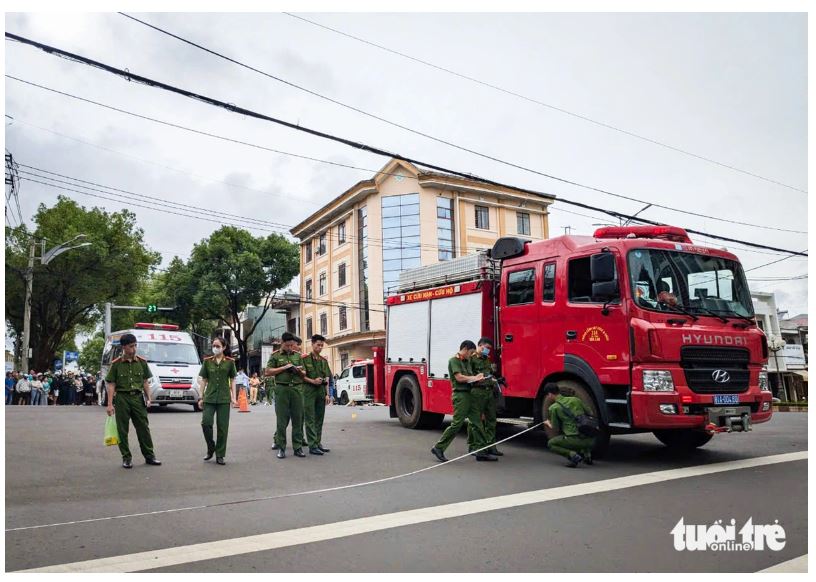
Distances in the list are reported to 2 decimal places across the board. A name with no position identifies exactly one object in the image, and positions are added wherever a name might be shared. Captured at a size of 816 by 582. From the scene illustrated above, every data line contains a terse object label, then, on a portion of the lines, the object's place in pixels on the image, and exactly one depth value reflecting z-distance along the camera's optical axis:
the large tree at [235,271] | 44.72
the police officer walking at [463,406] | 9.75
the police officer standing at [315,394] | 10.73
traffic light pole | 36.09
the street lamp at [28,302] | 29.85
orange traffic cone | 16.96
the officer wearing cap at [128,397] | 9.41
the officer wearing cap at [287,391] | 10.44
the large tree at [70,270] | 35.34
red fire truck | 8.91
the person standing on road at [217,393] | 9.71
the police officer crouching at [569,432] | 9.30
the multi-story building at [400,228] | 39.28
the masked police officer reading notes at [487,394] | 9.88
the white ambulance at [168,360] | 19.45
